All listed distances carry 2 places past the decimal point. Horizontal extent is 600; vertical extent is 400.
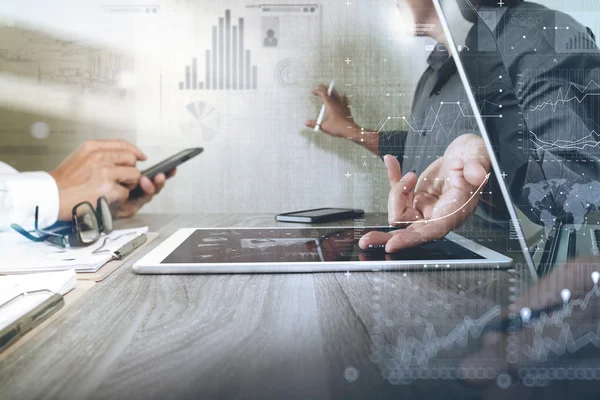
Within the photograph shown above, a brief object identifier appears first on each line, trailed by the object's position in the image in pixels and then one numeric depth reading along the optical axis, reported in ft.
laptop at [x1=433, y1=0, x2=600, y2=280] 2.09
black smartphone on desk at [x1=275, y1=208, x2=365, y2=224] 3.50
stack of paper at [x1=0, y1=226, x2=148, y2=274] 1.97
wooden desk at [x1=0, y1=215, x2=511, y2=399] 0.94
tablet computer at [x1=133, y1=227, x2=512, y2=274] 1.95
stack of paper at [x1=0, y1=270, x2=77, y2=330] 1.26
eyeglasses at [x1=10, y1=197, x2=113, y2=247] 2.50
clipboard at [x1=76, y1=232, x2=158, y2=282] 1.85
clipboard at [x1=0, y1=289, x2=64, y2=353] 1.16
